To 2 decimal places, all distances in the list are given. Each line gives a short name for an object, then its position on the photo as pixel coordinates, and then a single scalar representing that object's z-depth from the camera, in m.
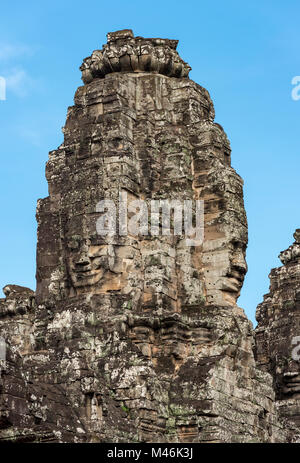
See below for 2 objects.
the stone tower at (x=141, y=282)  29.53
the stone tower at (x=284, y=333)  38.84
